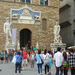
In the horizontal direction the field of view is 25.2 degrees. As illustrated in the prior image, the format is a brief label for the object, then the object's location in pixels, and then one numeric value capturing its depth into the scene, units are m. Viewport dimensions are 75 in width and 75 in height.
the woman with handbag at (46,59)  8.91
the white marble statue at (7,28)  21.31
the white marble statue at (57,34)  23.08
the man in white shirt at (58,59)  7.95
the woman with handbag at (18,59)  9.40
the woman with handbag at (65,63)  7.71
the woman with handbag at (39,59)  9.36
